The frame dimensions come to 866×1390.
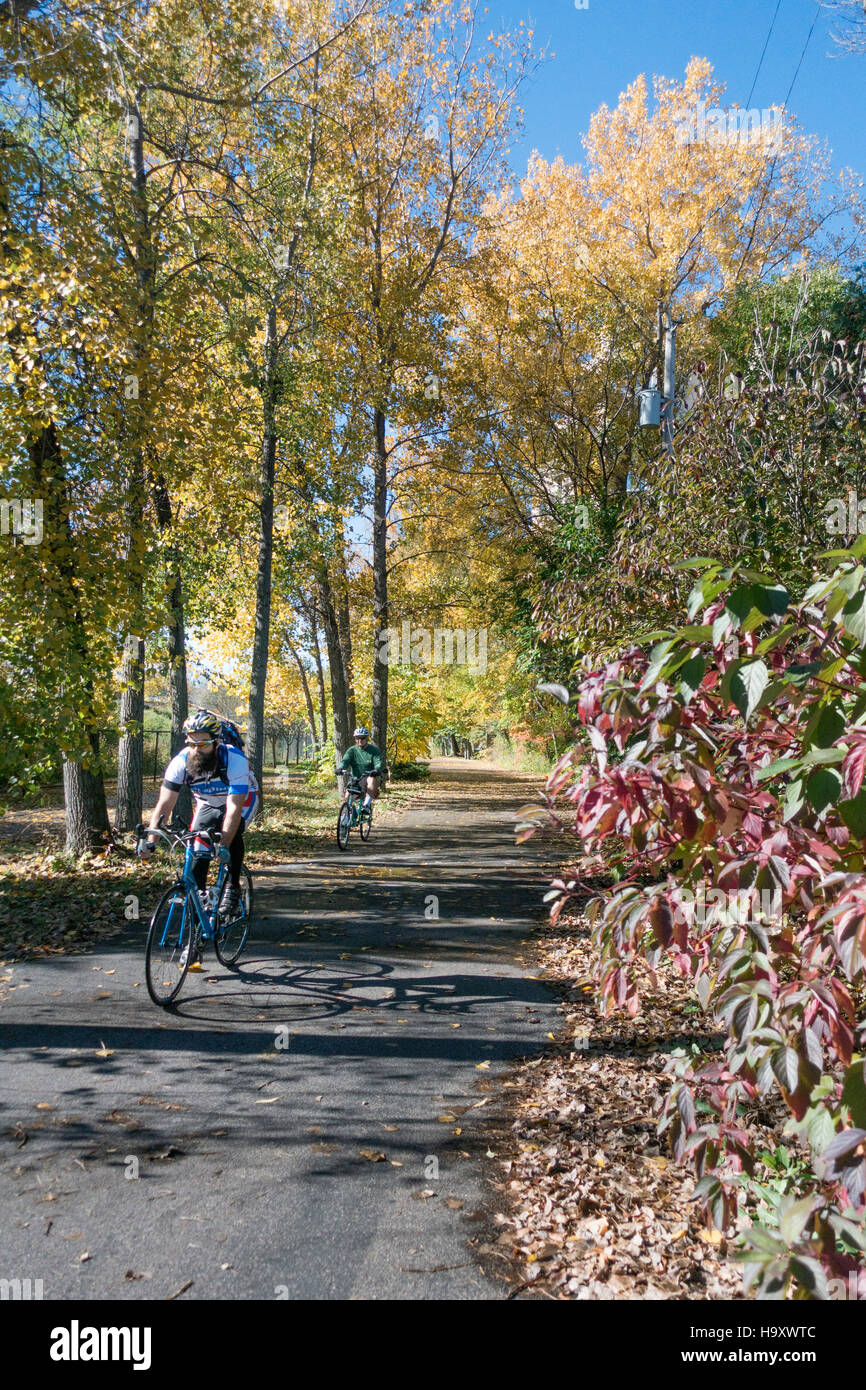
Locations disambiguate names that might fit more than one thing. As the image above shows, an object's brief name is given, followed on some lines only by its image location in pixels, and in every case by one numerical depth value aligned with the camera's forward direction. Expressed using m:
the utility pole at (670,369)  11.84
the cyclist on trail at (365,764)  14.45
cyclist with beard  6.75
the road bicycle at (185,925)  6.00
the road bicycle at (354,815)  14.34
